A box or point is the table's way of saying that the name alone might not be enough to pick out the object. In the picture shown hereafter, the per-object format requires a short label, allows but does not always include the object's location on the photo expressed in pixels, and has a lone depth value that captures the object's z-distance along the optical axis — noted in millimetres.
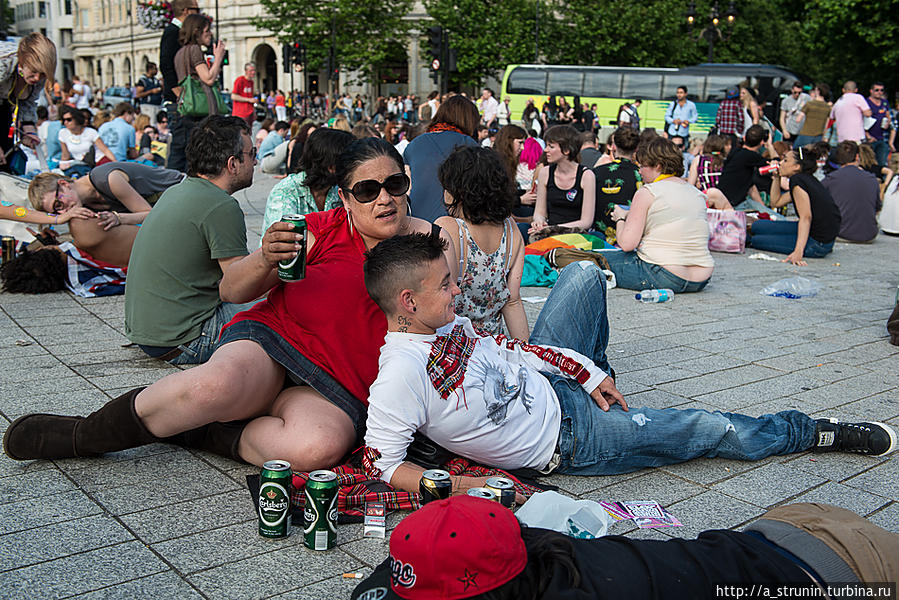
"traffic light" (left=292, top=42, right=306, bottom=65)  36812
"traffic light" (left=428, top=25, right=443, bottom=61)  21125
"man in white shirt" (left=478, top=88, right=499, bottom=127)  27609
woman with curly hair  4312
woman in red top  3297
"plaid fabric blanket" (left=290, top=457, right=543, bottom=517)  3123
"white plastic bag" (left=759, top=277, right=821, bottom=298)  7895
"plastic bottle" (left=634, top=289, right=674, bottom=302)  7500
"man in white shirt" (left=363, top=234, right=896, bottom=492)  3143
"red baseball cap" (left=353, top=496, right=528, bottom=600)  2008
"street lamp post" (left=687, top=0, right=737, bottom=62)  30734
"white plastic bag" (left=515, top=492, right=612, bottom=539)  2918
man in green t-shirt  4570
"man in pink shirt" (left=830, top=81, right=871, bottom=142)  16766
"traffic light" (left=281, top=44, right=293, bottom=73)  36281
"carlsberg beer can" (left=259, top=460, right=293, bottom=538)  2902
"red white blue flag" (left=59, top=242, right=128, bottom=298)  7121
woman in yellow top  7527
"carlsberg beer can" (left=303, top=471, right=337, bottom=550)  2836
